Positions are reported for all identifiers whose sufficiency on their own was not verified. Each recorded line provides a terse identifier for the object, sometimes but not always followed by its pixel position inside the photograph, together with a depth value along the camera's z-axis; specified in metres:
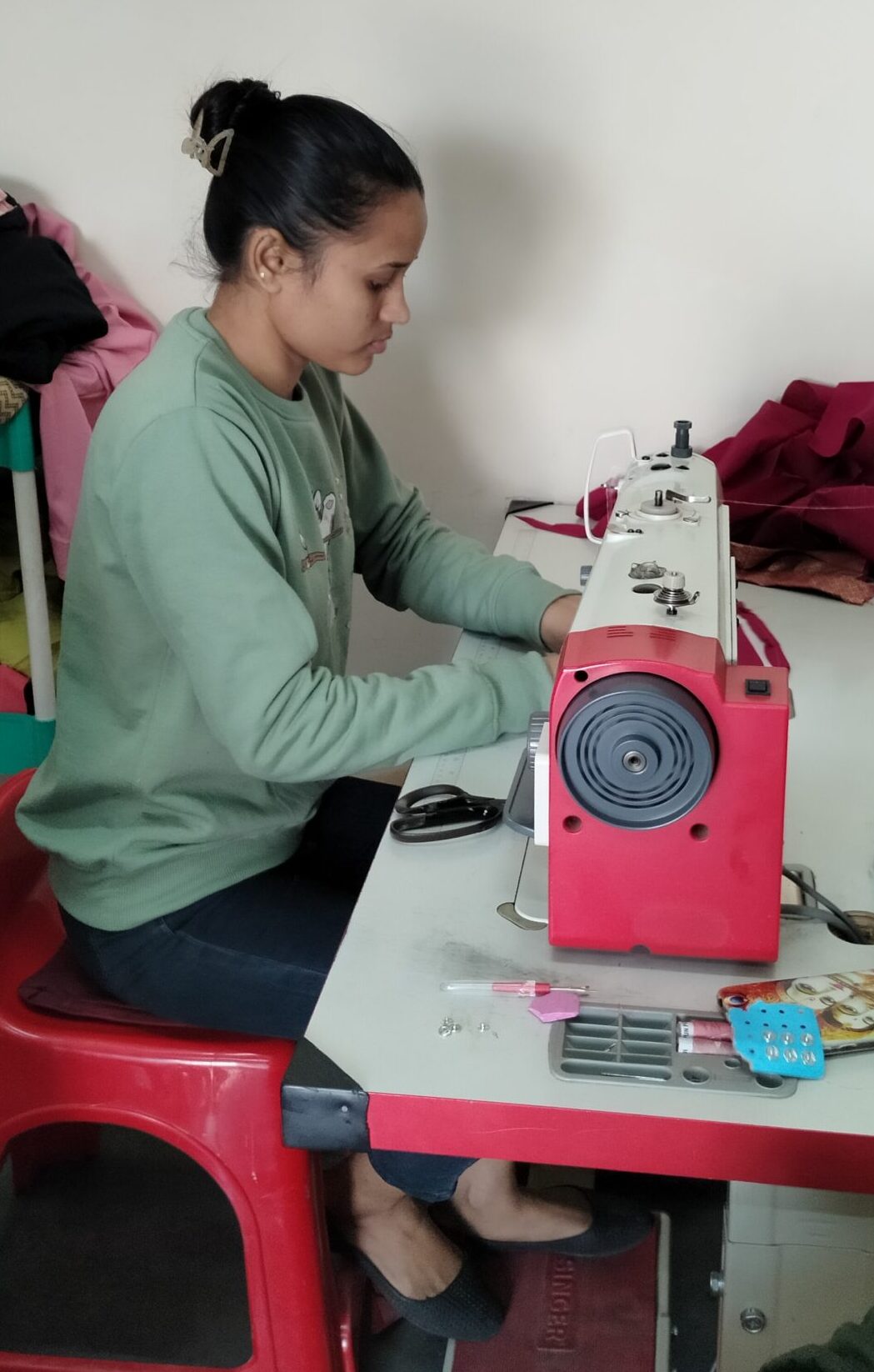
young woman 1.05
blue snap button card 0.78
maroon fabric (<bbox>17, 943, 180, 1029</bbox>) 1.20
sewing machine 0.83
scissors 1.03
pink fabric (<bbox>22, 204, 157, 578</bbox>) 1.73
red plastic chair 1.14
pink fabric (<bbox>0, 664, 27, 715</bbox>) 1.91
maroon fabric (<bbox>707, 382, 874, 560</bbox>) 1.62
